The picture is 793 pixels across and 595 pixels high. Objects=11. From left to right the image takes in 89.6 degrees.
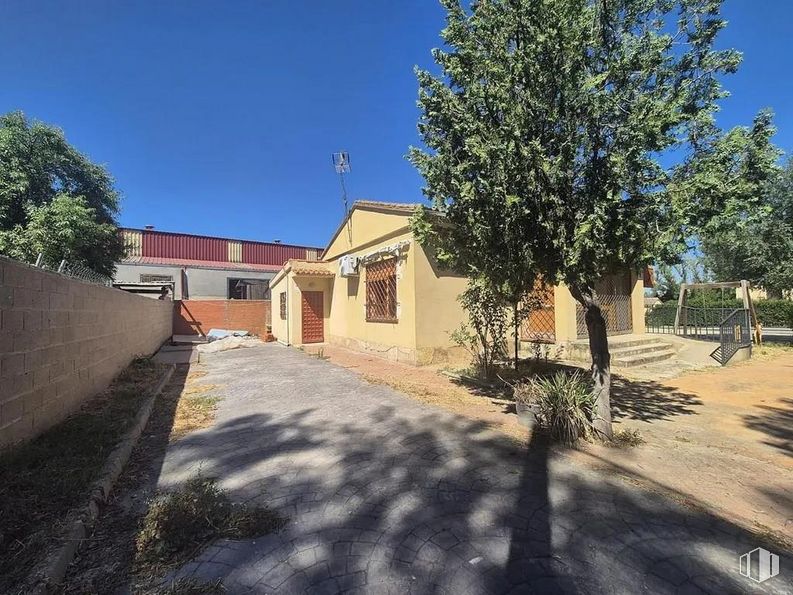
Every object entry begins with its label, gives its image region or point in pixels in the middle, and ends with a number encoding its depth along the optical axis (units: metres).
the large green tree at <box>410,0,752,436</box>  4.00
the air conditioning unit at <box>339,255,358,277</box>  13.94
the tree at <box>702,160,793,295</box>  14.70
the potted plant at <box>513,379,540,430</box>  4.95
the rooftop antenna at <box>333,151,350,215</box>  15.71
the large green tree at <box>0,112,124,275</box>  15.18
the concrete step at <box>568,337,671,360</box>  10.17
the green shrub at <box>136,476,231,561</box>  2.46
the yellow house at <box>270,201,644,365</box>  10.52
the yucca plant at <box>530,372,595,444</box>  4.50
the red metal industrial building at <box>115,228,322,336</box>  23.28
